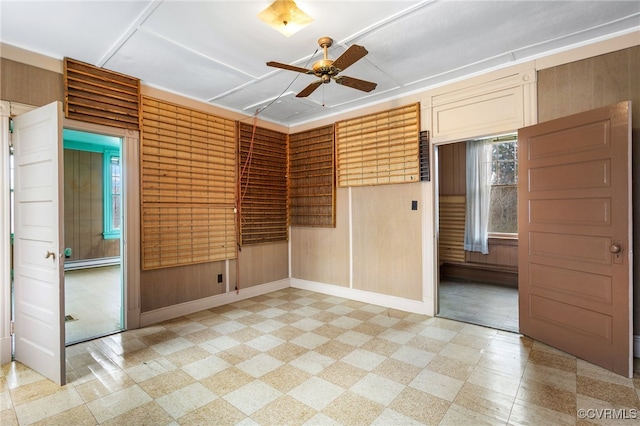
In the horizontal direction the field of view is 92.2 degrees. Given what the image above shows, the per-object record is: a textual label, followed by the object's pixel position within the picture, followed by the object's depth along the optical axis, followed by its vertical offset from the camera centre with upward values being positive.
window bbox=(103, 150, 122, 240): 7.58 +0.43
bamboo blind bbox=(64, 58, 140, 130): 3.21 +1.31
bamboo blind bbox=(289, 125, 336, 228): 5.09 +0.59
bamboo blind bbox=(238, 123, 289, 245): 4.89 +0.45
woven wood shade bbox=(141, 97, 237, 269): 3.82 +0.37
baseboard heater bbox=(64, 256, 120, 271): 6.99 -1.17
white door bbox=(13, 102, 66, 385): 2.44 -0.25
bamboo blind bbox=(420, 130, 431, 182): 4.01 +0.71
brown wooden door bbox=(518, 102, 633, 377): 2.54 -0.23
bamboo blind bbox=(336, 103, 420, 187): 4.15 +0.93
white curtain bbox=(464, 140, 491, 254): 5.69 +0.33
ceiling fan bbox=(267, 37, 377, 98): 2.36 +1.21
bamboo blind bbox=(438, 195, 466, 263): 6.01 -0.33
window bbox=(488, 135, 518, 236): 5.62 +0.45
